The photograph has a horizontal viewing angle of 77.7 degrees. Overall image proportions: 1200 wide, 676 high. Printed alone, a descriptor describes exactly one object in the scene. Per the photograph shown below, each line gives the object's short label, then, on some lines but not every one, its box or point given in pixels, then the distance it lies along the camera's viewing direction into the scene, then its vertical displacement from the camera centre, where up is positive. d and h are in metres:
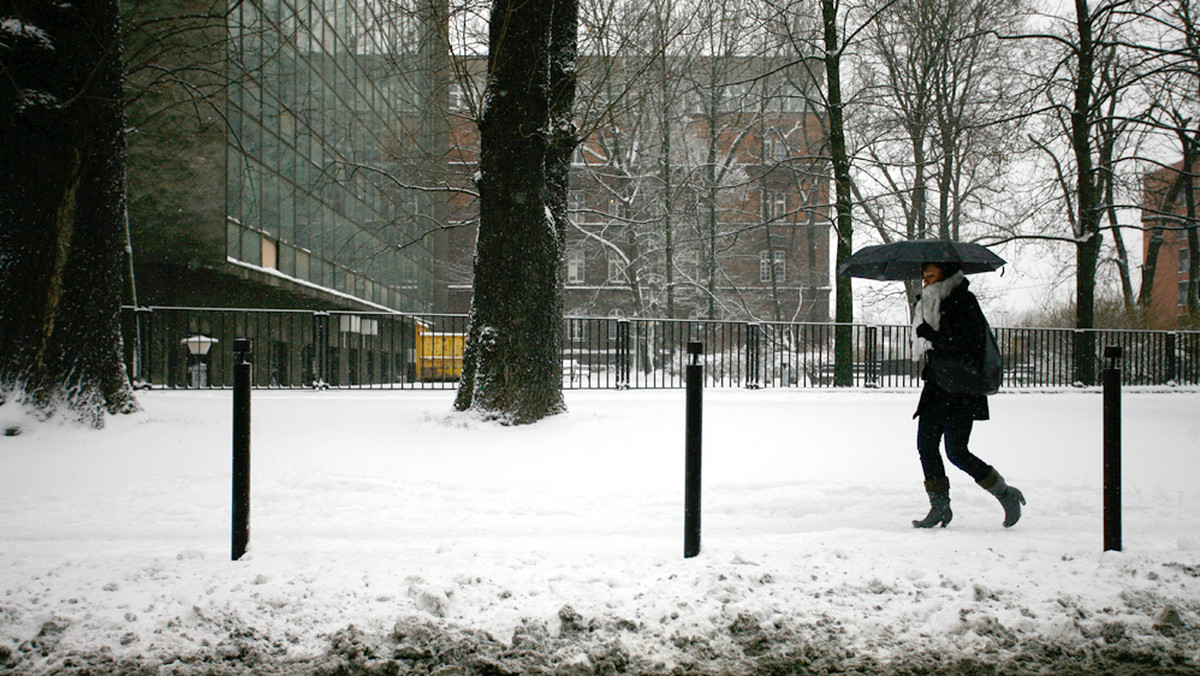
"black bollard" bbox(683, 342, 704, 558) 3.90 -0.56
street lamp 14.97 +0.00
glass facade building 20.53 +5.85
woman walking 4.59 -0.33
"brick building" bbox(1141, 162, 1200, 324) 18.44 +4.04
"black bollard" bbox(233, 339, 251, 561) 3.86 -0.53
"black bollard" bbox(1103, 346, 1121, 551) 4.16 -0.63
